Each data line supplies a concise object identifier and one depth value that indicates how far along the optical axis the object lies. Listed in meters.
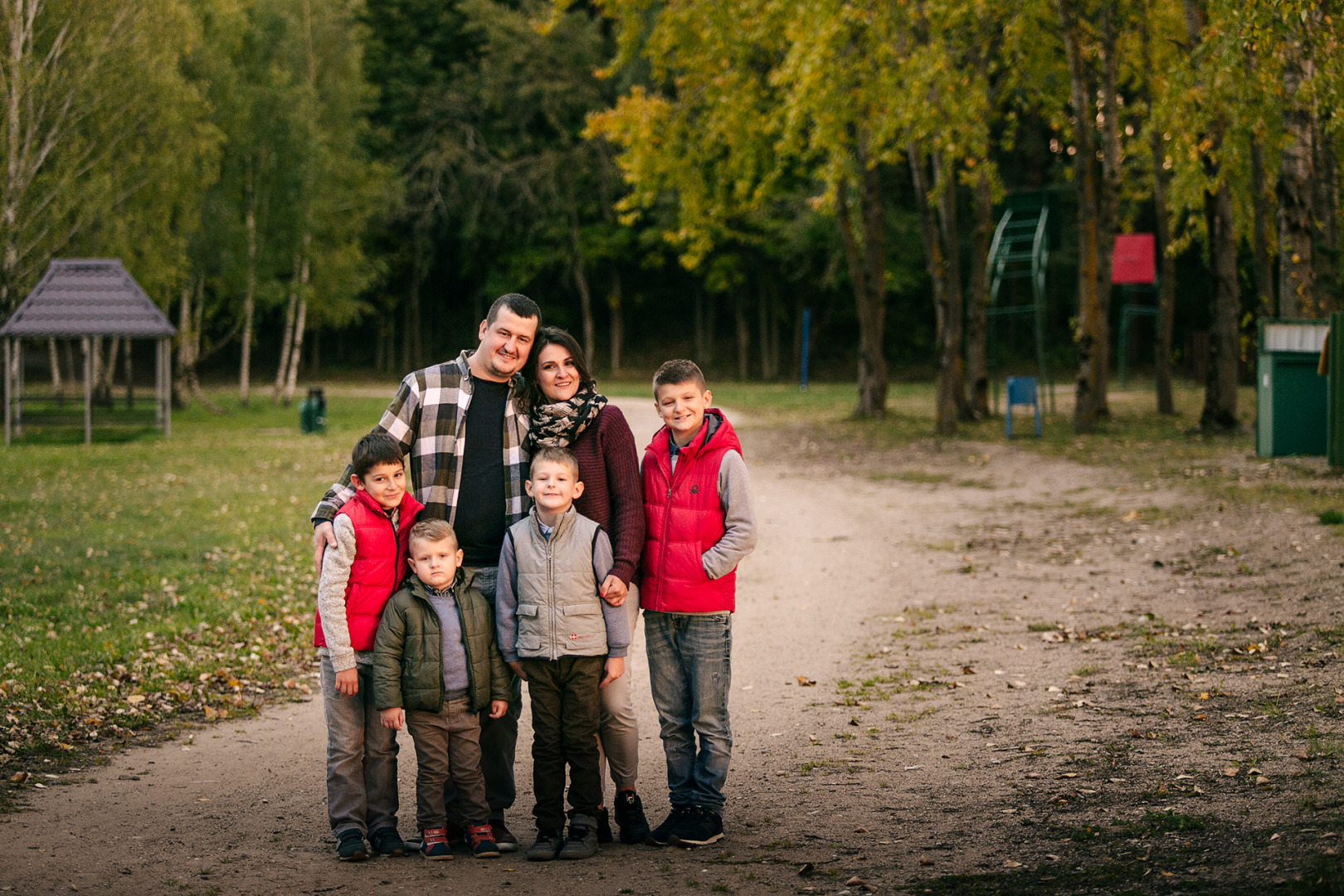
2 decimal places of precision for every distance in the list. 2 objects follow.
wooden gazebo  25.38
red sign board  32.69
